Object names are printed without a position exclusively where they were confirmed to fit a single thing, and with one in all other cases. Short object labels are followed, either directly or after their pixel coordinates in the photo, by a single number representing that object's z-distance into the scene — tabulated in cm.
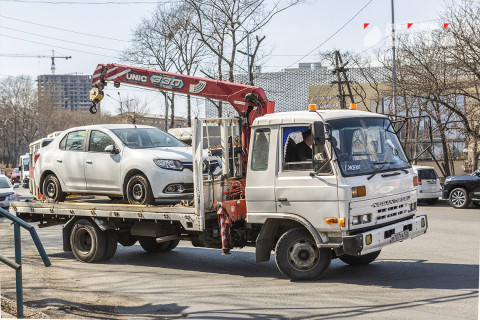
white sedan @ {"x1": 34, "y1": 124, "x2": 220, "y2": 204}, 992
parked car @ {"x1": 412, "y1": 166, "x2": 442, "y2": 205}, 2384
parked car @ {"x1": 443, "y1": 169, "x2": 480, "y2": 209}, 2117
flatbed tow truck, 805
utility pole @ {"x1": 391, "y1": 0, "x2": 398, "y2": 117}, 3022
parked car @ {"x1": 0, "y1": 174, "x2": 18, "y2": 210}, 2195
